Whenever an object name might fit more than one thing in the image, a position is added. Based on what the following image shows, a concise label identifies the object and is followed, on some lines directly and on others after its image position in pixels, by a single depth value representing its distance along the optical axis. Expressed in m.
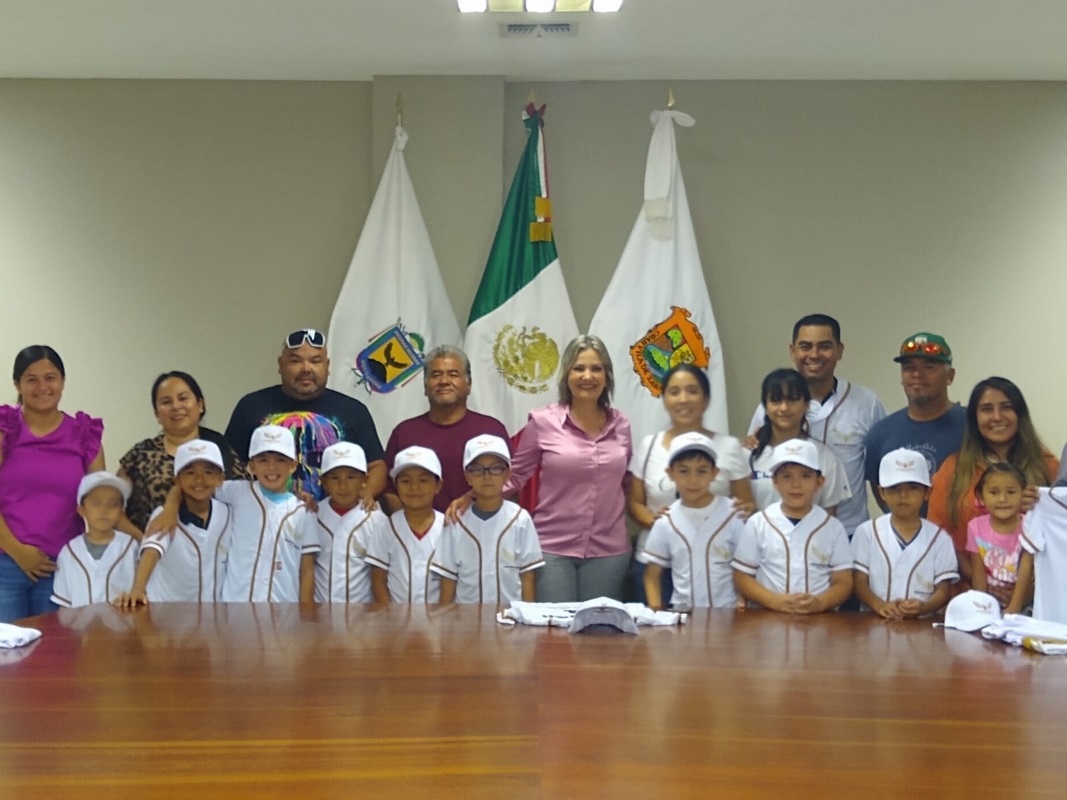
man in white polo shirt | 4.54
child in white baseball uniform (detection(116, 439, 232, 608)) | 4.09
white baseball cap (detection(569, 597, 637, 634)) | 3.28
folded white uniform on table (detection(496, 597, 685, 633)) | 3.28
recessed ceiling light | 4.51
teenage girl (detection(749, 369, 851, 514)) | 4.28
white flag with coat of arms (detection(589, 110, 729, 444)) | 5.41
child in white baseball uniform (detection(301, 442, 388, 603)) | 4.20
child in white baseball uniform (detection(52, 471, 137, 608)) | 4.13
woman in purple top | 4.29
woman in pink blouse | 4.43
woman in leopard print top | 4.31
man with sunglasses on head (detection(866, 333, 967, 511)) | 4.41
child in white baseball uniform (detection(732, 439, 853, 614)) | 3.97
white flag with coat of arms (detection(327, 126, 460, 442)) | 5.39
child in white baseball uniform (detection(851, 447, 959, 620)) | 3.91
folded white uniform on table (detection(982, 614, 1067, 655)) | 3.10
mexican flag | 5.41
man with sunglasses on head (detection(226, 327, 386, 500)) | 4.44
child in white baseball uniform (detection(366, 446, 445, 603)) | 4.18
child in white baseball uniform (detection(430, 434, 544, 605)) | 4.15
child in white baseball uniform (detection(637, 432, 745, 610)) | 4.11
